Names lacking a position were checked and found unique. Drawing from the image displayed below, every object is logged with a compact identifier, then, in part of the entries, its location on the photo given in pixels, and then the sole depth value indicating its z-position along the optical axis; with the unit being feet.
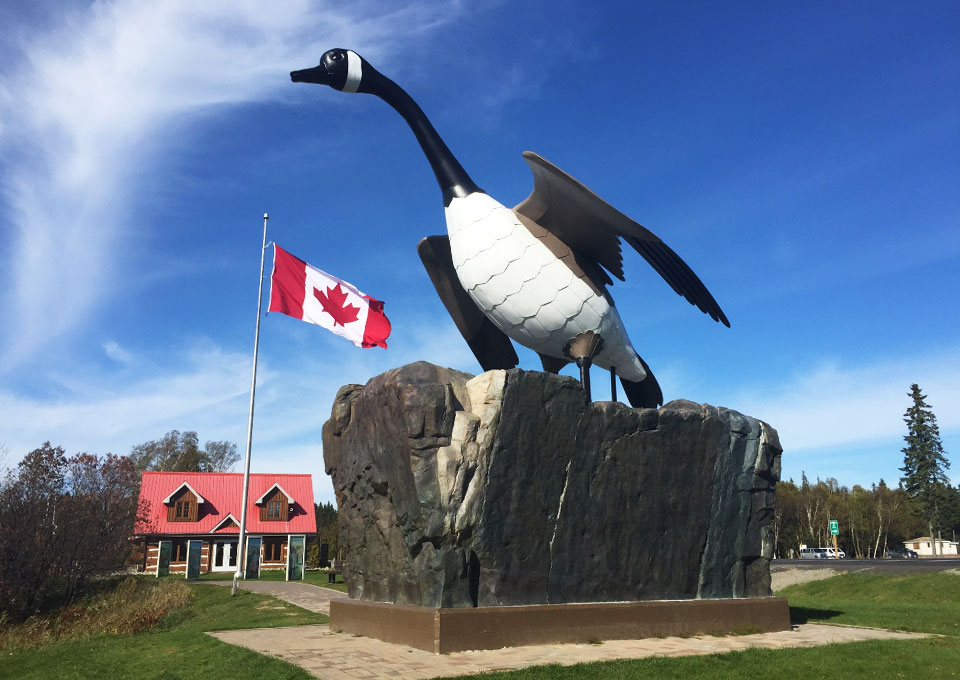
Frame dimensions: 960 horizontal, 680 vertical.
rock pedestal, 24.43
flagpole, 54.08
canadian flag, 47.47
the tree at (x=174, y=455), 138.41
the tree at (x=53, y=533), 54.03
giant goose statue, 27.14
